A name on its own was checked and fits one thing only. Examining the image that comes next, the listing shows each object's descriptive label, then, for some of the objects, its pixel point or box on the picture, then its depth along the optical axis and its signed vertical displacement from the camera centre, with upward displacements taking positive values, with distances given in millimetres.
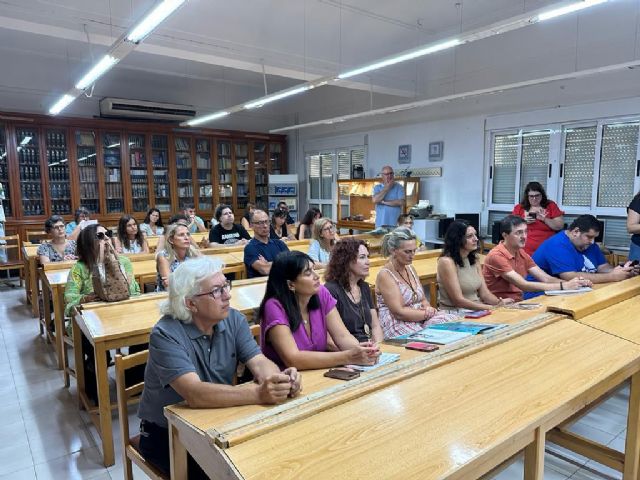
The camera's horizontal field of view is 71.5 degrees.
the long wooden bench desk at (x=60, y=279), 3344 -735
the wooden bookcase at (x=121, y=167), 7551 +421
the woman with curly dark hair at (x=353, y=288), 2396 -562
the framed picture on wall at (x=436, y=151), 7469 +562
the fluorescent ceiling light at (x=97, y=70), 4472 +1271
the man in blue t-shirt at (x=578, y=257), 3260 -584
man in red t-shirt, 3131 -630
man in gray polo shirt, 1387 -585
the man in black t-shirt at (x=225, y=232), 5434 -544
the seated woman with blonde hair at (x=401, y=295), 2664 -672
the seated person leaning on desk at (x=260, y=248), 3713 -533
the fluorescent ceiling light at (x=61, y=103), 6076 +1251
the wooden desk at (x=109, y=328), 2215 -722
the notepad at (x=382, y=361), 1665 -678
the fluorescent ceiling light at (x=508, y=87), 4389 +1125
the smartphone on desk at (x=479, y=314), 2355 -697
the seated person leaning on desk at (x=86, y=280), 2832 -597
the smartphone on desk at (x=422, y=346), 1812 -669
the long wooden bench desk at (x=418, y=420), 1045 -647
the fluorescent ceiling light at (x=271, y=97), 5688 +1228
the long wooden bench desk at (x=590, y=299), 2237 -647
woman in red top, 4715 -349
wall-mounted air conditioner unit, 8016 +1486
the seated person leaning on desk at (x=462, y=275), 3016 -625
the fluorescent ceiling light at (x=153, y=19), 3223 +1322
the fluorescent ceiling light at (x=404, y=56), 3785 +1222
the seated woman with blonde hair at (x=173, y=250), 3520 -504
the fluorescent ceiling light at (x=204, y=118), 7230 +1188
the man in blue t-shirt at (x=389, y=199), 6997 -219
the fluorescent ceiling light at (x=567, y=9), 2930 +1198
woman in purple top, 1758 -603
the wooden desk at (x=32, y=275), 4867 -968
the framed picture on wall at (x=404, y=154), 7996 +561
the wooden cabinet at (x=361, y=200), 7689 -279
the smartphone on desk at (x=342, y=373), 1583 -682
